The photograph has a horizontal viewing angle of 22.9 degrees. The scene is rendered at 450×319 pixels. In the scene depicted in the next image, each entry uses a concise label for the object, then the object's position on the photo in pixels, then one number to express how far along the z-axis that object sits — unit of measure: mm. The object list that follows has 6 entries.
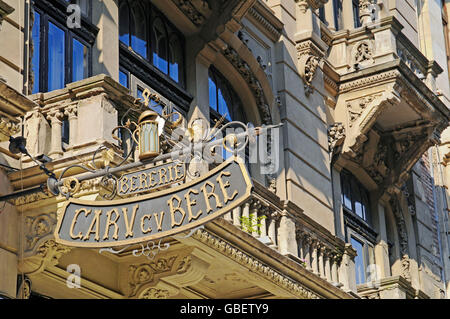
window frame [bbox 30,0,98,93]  15859
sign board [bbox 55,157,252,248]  11109
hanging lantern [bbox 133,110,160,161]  12203
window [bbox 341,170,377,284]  24094
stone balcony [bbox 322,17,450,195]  23453
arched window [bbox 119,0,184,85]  18328
